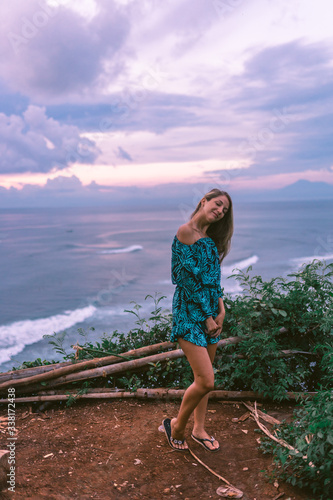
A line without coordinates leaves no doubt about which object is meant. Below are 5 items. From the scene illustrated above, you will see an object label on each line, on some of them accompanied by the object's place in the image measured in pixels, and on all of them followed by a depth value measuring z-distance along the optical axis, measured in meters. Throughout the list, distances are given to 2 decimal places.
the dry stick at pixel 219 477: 3.17
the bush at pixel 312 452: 2.72
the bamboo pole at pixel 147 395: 4.65
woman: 3.36
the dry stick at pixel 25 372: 5.07
